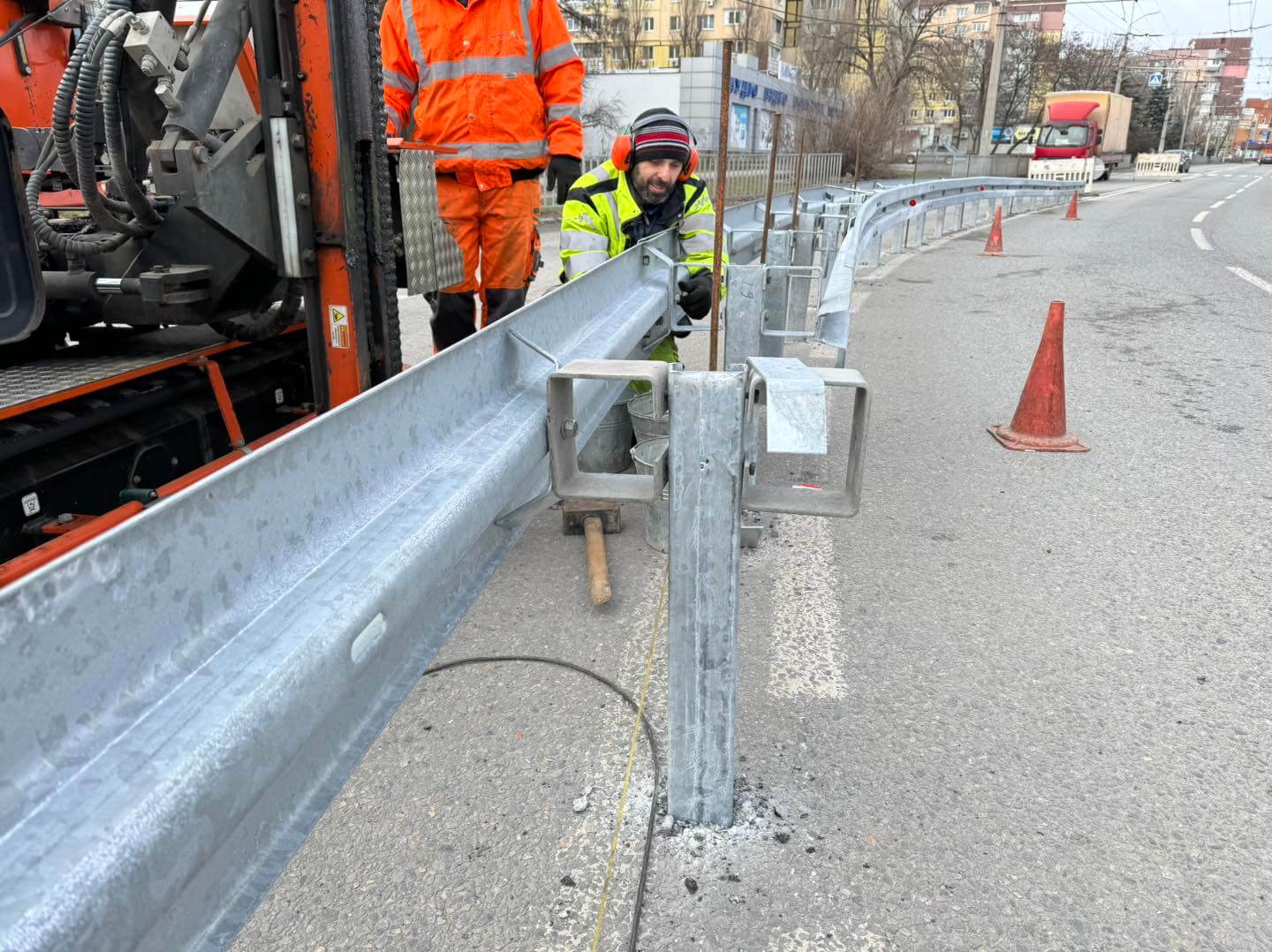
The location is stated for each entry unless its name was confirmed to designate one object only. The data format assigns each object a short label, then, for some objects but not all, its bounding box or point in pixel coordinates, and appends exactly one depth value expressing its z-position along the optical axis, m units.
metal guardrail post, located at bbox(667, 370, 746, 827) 1.87
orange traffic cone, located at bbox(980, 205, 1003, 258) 13.55
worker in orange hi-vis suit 4.42
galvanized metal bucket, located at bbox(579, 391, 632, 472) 4.34
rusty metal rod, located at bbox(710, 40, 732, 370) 2.69
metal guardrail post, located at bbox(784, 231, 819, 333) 5.53
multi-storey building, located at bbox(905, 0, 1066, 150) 42.75
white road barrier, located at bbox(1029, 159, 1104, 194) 33.25
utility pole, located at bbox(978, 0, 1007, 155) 35.08
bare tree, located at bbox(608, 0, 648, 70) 53.78
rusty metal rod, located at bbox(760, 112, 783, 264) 4.34
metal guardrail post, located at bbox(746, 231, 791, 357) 4.18
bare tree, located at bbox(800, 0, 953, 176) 42.94
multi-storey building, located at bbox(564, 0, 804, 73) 47.34
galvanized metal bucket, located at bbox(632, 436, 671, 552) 3.67
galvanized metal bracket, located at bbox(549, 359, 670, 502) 1.81
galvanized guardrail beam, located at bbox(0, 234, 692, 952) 0.74
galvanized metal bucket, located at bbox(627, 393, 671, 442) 3.89
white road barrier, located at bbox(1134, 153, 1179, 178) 48.34
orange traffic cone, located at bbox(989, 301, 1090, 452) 5.08
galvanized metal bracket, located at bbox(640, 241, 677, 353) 3.48
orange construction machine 2.68
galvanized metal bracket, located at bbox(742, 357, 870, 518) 1.61
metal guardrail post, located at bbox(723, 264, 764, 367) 3.75
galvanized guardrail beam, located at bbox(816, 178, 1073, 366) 3.35
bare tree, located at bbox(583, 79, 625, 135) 36.16
